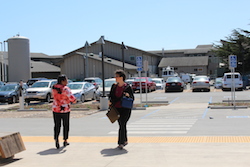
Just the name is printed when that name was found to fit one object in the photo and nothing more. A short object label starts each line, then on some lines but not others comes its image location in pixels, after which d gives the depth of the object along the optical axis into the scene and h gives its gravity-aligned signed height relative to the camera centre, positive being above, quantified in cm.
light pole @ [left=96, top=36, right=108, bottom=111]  1966 -109
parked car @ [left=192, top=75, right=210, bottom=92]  3394 -27
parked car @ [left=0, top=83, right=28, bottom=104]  2674 -74
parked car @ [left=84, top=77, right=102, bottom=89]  4145 +22
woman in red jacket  866 -52
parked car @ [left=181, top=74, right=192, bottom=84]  5842 +48
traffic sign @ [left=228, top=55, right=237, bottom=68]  1923 +100
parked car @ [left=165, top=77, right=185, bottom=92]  3494 -40
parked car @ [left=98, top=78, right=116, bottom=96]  2765 -32
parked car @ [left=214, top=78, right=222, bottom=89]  4025 -34
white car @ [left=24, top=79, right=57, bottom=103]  2527 -72
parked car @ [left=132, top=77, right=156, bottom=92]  3450 -32
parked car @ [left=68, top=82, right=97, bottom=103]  2519 -58
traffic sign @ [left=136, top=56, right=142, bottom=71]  2252 +122
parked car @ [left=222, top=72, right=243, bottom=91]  3416 -11
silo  4572 +285
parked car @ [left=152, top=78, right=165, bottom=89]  4197 -18
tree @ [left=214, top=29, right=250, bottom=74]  5456 +476
